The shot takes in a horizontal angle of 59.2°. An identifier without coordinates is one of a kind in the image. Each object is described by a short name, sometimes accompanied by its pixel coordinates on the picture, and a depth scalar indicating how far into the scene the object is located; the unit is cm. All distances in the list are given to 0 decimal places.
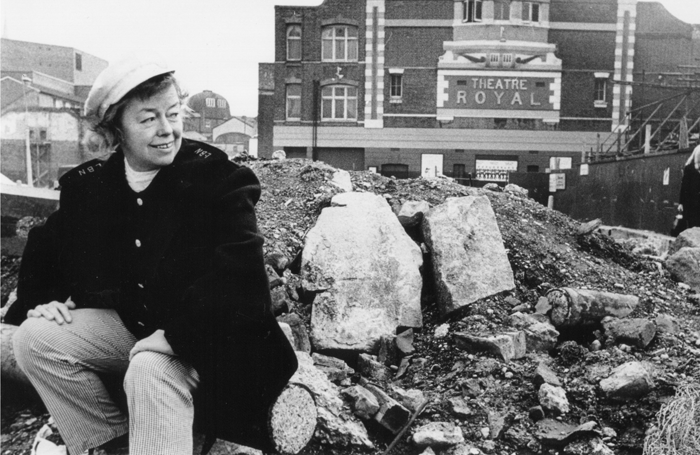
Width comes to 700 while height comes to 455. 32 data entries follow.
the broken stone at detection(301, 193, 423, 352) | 422
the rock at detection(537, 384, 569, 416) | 340
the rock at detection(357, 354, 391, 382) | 387
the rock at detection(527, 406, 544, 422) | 339
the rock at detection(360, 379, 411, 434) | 321
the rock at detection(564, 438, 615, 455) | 313
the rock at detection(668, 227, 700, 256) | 729
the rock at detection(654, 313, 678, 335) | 442
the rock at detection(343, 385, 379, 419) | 322
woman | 206
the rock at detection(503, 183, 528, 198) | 732
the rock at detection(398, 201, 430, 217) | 510
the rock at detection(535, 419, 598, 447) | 321
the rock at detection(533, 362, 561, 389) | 357
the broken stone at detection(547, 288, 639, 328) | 432
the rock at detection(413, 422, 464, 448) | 318
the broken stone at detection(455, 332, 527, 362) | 387
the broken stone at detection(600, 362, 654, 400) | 342
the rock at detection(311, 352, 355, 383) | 366
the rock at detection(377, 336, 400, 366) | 411
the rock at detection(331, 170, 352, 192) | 605
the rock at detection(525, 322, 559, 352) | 410
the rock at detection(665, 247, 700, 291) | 593
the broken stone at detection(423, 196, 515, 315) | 449
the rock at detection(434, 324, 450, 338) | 425
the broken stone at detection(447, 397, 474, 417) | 343
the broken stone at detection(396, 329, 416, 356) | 416
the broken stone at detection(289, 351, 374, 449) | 304
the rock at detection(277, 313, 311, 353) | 392
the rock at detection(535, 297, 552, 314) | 440
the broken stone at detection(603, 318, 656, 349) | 412
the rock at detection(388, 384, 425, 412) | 344
